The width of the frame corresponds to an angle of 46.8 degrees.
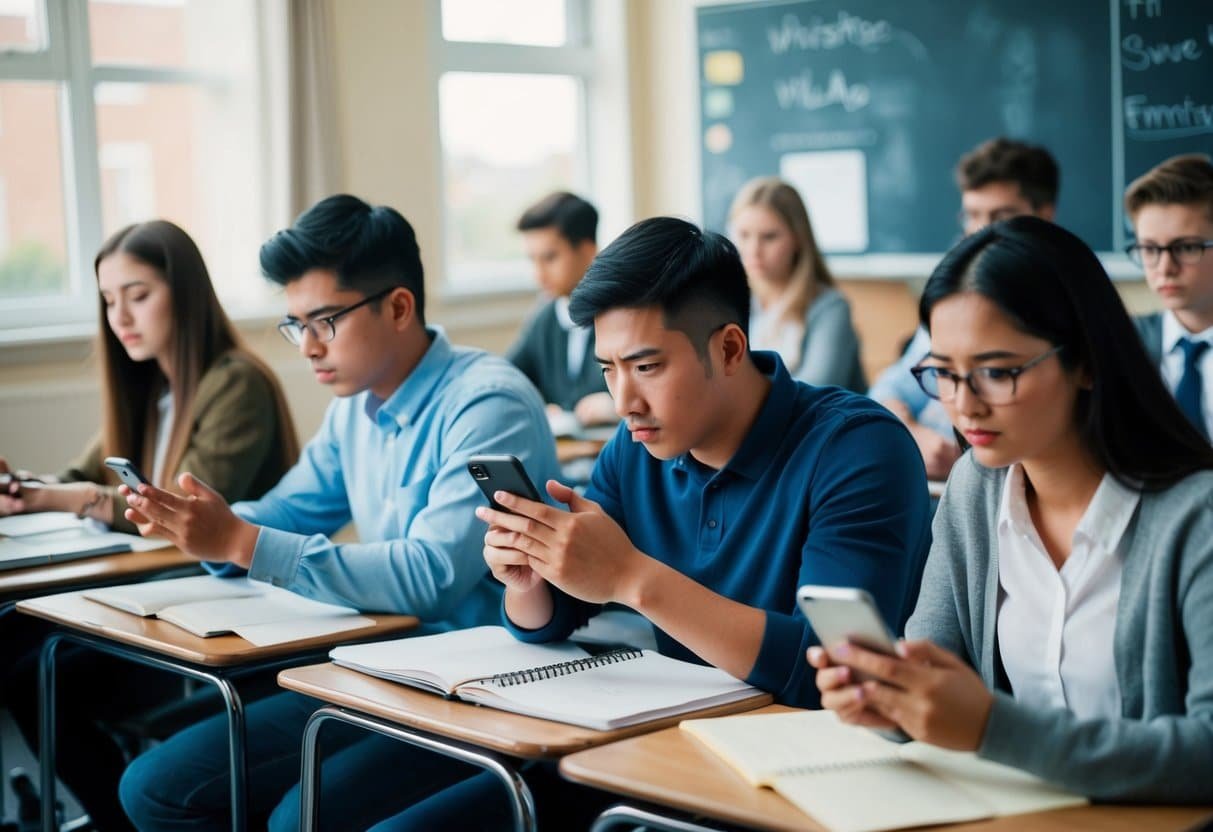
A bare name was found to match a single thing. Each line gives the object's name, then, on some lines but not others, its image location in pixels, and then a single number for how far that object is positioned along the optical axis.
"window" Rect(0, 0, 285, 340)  4.63
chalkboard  4.83
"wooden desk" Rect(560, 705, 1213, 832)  1.33
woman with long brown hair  3.04
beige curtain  5.01
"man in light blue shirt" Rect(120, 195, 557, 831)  2.29
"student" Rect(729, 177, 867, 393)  4.43
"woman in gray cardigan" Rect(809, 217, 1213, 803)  1.37
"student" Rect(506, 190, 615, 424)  4.88
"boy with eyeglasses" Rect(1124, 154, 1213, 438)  3.21
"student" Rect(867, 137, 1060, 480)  4.03
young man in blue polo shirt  1.79
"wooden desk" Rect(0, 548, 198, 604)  2.68
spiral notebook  1.72
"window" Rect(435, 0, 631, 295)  5.91
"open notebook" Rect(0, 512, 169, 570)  2.84
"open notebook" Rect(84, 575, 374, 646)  2.25
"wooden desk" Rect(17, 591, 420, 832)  2.13
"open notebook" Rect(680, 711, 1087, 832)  1.35
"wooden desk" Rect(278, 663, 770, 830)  1.64
